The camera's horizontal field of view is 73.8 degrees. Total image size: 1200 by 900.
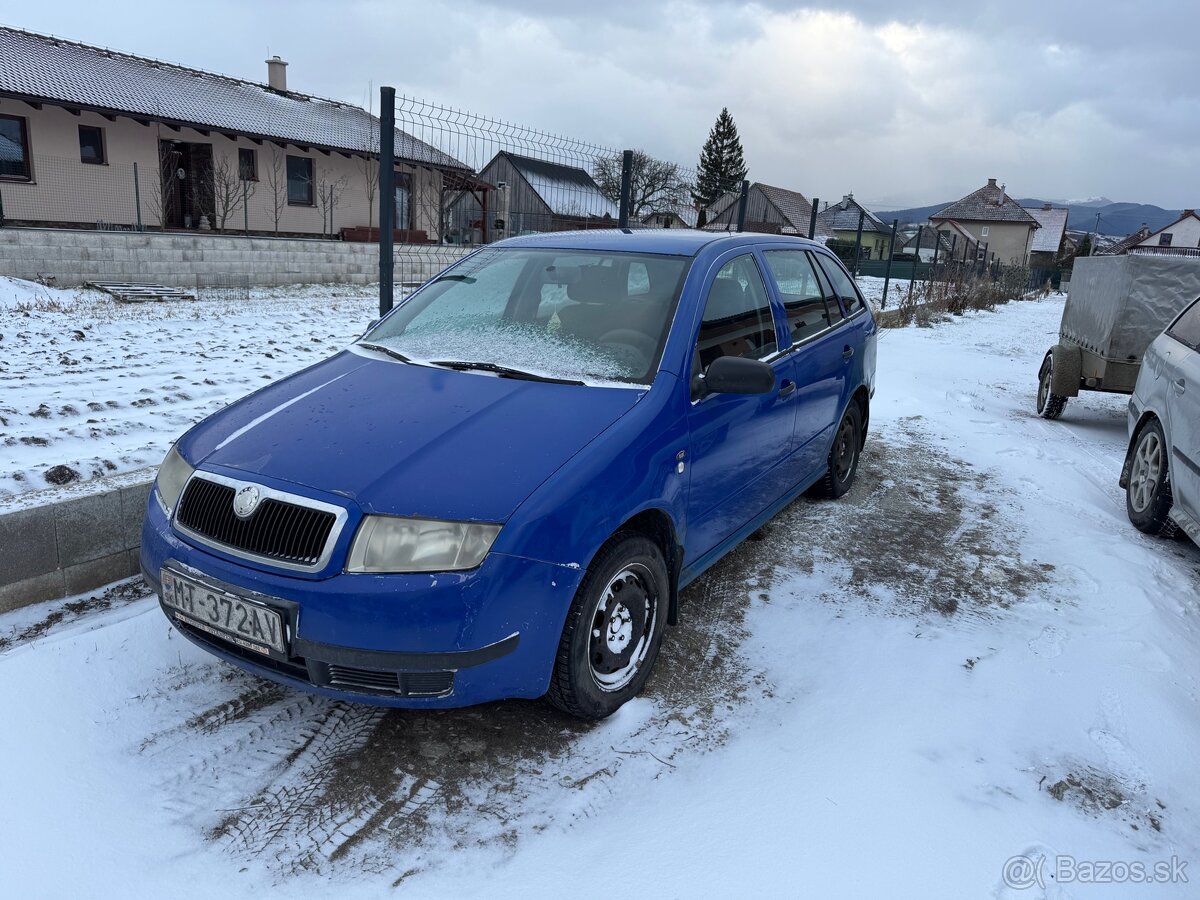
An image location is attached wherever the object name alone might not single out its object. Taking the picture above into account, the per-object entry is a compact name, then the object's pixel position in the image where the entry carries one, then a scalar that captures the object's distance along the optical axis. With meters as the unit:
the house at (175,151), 17.95
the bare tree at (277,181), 22.22
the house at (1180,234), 85.50
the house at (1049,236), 85.57
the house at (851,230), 59.12
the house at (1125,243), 85.69
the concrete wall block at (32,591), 3.21
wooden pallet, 11.73
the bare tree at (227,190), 20.61
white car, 4.36
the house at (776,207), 52.53
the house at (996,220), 73.06
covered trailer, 6.98
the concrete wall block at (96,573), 3.40
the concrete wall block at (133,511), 3.55
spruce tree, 78.50
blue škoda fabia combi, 2.29
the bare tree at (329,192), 23.22
